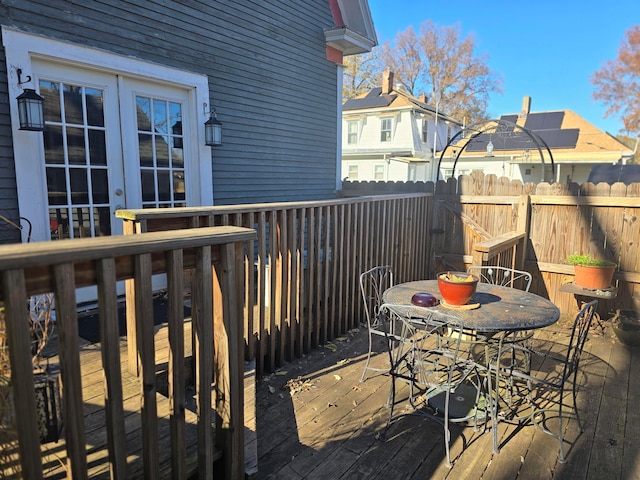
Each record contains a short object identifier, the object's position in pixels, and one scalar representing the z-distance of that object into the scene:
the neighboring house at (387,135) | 18.64
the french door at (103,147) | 3.44
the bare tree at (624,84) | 21.16
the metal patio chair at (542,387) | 2.28
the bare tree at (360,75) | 24.20
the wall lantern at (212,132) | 4.48
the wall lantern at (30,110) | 3.09
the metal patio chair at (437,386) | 2.31
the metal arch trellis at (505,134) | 7.53
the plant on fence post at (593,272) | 4.16
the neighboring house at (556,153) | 17.80
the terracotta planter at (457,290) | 2.57
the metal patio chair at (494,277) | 3.84
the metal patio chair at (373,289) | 4.20
